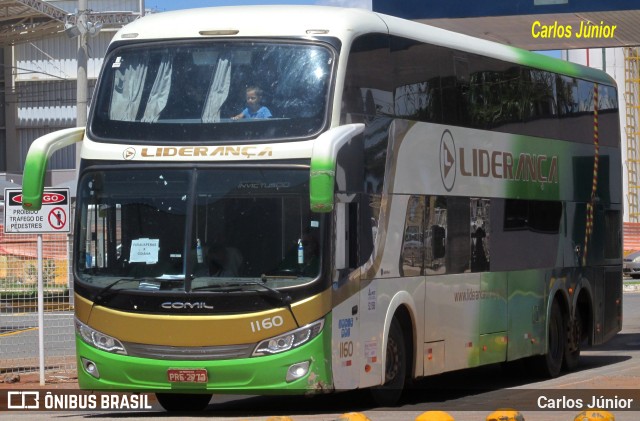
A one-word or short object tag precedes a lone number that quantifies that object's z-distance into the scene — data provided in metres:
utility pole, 36.22
